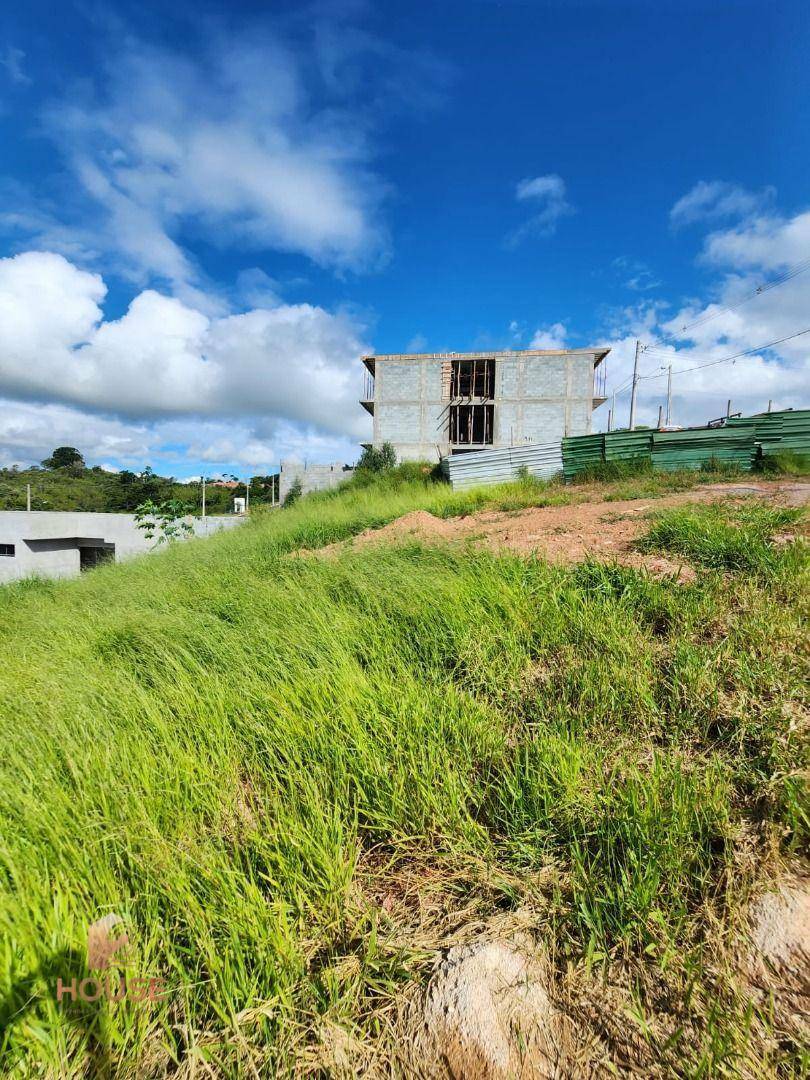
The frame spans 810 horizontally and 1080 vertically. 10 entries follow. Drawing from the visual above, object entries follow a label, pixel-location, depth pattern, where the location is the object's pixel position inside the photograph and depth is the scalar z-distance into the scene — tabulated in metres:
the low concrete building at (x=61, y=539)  21.14
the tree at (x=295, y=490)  25.81
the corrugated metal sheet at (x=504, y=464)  12.12
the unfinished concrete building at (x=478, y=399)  24.73
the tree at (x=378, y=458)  23.98
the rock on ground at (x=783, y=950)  0.96
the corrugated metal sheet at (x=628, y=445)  11.01
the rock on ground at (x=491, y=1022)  0.92
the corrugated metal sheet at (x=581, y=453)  11.52
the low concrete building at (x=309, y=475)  26.25
